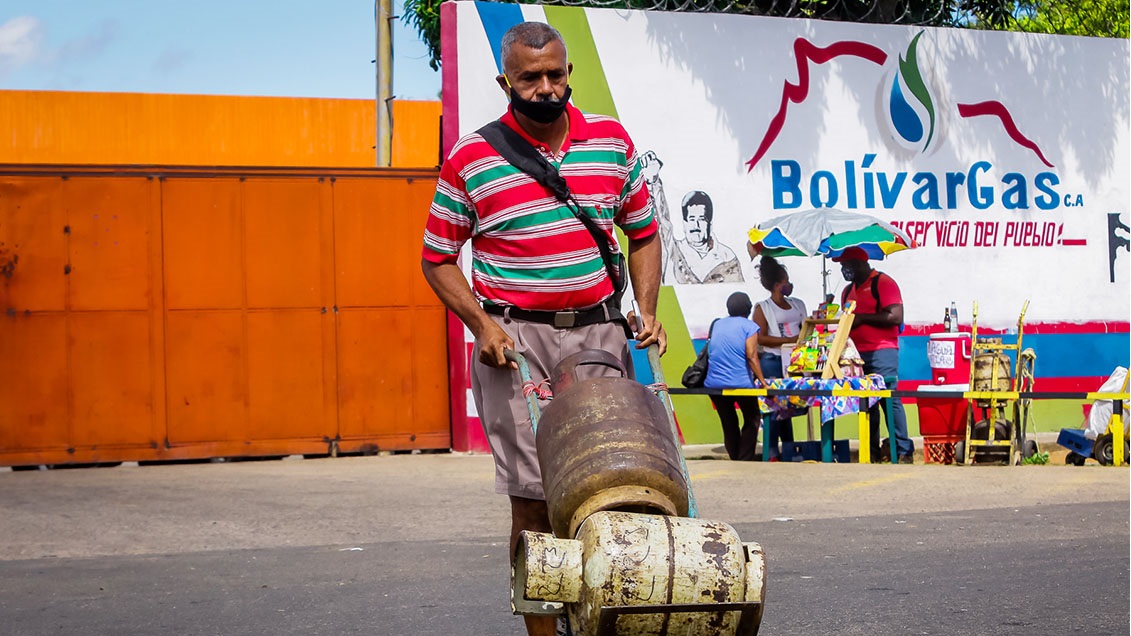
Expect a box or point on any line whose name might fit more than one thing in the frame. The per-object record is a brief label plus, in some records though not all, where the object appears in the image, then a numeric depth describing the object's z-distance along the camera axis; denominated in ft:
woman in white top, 44.65
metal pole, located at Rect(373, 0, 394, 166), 58.95
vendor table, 40.32
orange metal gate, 41.50
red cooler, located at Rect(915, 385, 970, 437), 40.68
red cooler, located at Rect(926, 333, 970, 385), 43.70
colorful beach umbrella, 43.45
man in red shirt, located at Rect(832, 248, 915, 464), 44.06
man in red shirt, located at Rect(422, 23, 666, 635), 14.92
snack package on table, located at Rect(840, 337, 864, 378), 41.93
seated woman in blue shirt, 42.09
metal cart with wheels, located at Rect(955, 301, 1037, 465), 39.96
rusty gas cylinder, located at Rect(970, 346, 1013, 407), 40.40
